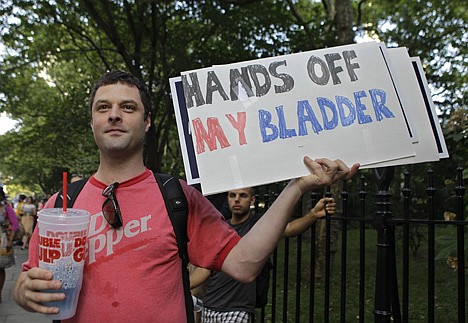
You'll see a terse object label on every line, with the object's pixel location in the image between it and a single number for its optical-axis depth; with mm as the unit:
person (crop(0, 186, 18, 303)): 6953
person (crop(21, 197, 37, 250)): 16139
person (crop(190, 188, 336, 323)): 4039
